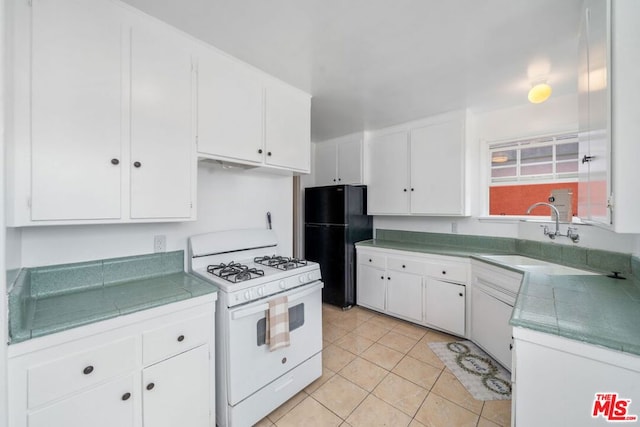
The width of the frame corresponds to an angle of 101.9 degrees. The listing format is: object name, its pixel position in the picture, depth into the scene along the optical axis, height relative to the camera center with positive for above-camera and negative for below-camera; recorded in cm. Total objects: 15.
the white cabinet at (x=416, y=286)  262 -83
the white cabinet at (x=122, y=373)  100 -72
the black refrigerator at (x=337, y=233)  335 -27
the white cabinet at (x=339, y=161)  362 +77
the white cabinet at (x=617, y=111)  97 +40
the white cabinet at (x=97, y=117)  115 +49
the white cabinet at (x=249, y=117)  173 +73
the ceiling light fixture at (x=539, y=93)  199 +94
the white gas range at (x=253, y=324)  153 -73
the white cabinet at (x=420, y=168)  284 +55
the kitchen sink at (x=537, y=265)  191 -43
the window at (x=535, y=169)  252 +47
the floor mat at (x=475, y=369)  189 -129
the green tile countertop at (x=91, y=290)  106 -44
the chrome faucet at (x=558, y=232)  209 -15
